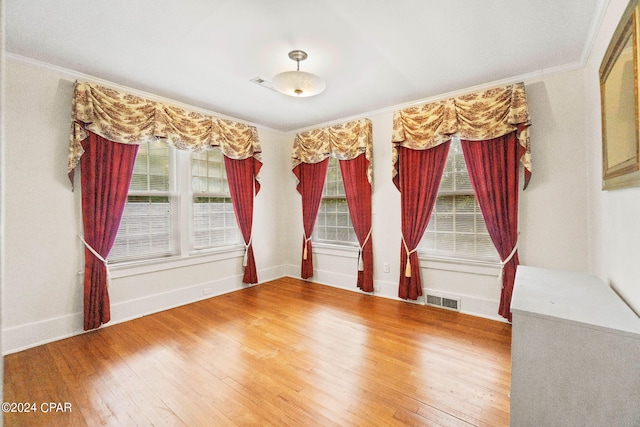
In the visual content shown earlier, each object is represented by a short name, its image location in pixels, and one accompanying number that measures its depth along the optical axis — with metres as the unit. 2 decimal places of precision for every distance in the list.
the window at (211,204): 4.09
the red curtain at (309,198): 4.77
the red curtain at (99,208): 3.02
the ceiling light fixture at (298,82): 2.57
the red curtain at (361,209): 4.17
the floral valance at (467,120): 3.01
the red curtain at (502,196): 3.10
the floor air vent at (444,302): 3.53
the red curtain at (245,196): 4.37
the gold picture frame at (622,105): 1.45
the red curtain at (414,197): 3.61
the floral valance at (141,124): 2.95
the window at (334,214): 4.62
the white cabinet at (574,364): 1.35
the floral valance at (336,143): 4.13
